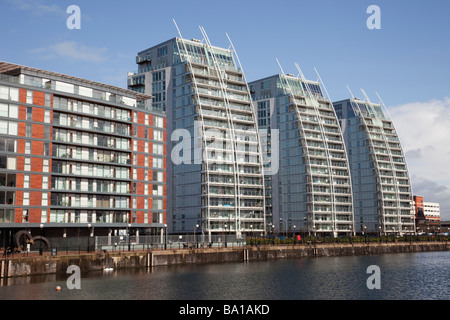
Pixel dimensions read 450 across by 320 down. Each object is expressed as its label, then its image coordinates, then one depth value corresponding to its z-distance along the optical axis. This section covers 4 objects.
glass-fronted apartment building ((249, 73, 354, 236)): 183.12
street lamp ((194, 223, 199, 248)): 101.32
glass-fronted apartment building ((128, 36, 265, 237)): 150.88
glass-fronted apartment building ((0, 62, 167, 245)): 91.94
